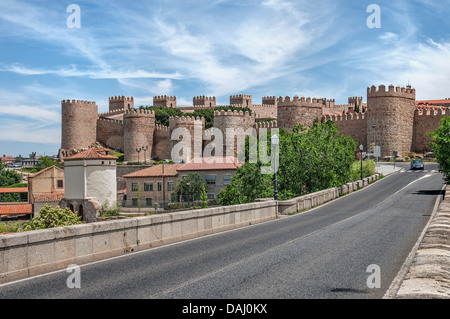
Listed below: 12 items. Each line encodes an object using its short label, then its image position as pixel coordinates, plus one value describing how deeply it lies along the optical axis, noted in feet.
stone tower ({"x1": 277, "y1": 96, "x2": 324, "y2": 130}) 258.37
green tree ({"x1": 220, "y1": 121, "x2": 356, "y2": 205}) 142.82
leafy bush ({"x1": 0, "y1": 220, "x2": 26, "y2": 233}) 171.22
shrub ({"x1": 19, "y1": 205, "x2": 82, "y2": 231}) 159.39
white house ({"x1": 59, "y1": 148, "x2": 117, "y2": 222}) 219.20
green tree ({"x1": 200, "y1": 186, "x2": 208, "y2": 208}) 203.85
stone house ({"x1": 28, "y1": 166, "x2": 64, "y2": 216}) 245.86
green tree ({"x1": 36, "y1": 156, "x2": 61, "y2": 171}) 337.11
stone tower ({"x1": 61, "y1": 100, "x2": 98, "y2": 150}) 339.16
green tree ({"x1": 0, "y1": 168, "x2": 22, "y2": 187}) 338.95
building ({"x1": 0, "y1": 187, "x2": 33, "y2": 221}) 226.07
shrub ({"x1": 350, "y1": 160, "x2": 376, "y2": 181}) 175.63
